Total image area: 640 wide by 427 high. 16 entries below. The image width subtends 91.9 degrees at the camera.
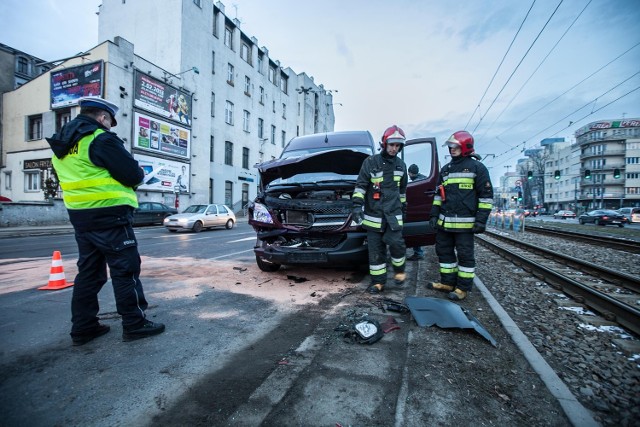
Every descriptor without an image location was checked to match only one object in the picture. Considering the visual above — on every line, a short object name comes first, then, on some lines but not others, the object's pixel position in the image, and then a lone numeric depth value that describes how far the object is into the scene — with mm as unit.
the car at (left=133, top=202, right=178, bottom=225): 16391
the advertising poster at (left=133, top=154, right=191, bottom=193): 19344
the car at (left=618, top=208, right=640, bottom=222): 26438
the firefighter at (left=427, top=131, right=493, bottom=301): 3719
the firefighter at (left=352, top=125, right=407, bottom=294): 3883
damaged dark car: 3992
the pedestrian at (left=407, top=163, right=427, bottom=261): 5059
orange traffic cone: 4008
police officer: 2365
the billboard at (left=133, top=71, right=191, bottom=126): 19031
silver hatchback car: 13336
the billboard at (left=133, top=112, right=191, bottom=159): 18844
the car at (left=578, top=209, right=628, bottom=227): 24984
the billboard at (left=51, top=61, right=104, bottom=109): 17531
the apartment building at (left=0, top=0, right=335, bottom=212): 18469
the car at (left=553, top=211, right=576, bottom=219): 44741
